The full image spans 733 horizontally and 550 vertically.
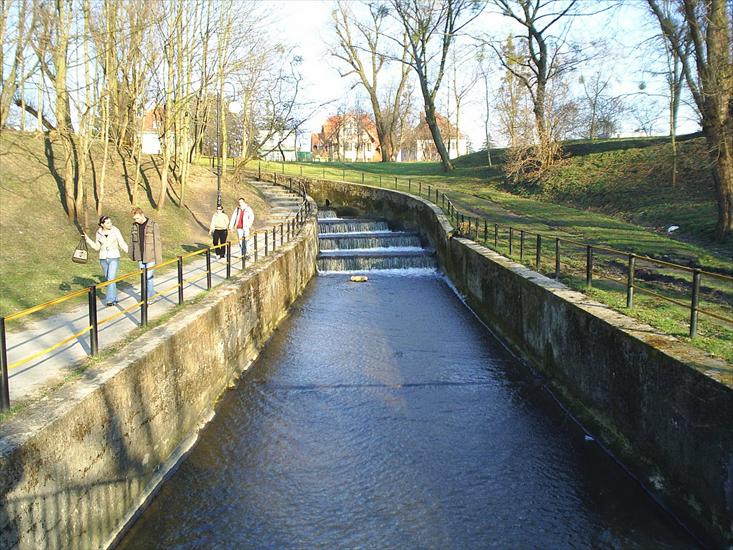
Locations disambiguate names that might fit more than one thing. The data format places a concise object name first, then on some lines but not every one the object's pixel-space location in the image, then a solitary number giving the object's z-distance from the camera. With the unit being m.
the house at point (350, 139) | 96.31
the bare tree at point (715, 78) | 16.64
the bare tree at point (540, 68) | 36.09
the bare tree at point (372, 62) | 54.38
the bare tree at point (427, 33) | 43.75
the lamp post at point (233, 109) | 20.89
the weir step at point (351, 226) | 30.53
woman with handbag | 11.42
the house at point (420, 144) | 92.12
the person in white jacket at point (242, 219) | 17.84
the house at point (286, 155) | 78.30
